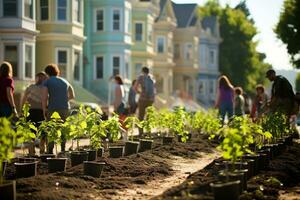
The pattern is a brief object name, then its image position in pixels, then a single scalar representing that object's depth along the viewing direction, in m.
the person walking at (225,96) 21.89
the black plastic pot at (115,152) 13.98
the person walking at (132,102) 24.46
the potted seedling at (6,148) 8.02
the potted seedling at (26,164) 10.70
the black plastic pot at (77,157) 12.26
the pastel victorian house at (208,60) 77.69
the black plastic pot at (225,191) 7.89
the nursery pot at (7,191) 7.99
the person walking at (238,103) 24.44
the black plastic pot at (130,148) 14.92
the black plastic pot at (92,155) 12.73
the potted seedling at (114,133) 13.88
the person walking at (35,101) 15.59
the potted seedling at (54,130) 11.53
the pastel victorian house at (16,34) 32.38
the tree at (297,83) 91.25
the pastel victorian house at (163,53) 62.34
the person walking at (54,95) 15.30
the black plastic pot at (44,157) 12.59
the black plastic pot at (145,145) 16.08
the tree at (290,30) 50.41
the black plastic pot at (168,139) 18.12
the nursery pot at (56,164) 11.45
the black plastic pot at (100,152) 13.76
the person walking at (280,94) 18.44
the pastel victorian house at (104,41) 45.97
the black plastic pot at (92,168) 11.01
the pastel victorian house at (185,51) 71.81
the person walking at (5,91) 14.59
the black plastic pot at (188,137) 19.08
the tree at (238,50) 79.50
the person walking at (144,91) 22.89
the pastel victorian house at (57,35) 38.47
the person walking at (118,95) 21.31
